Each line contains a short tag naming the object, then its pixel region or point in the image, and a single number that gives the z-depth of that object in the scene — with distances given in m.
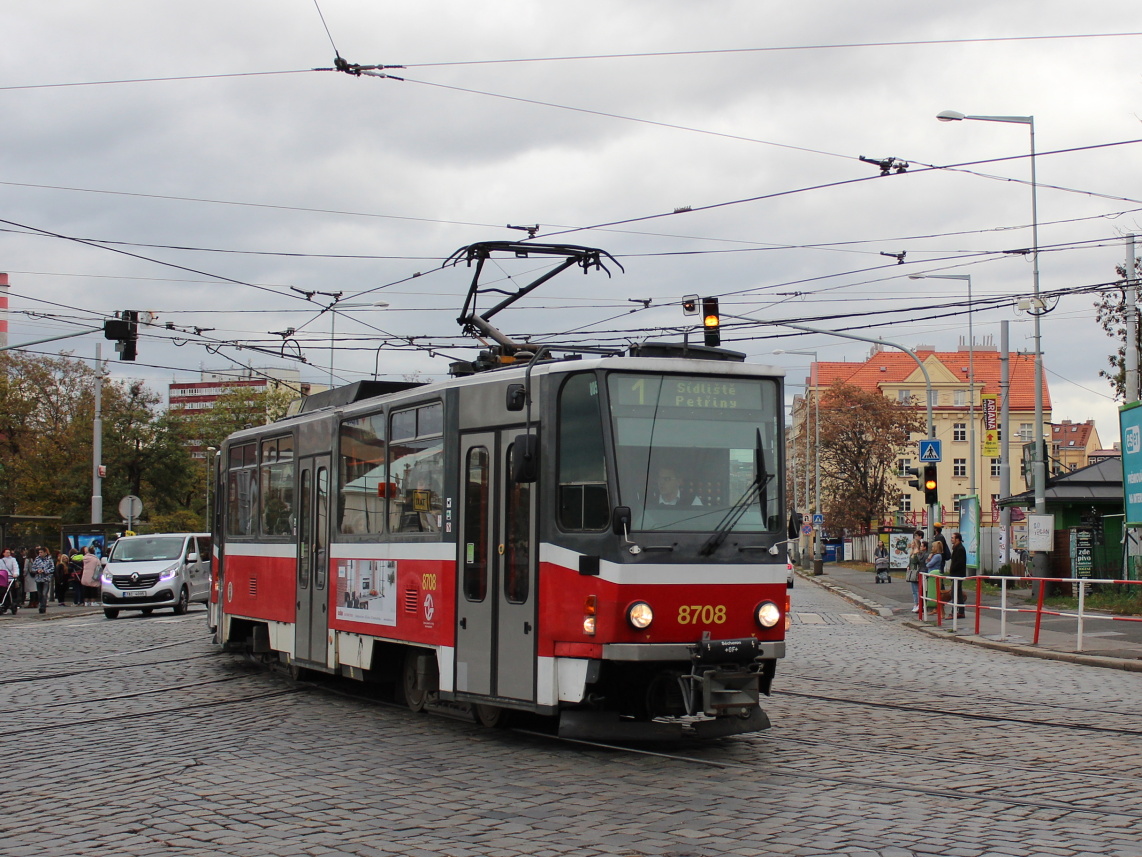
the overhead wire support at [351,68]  16.92
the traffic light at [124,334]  24.09
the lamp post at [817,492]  58.34
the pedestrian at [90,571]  36.00
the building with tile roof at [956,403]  103.25
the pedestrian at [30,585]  34.00
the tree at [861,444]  78.94
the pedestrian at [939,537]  28.20
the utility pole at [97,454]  43.75
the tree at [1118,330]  43.09
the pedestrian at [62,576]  37.22
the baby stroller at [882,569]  45.47
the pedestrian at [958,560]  26.58
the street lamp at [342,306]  24.81
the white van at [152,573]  30.45
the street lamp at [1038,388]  30.17
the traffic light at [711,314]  19.03
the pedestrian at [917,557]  32.84
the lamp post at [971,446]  55.61
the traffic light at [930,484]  29.41
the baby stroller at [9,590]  32.16
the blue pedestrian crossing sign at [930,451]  31.25
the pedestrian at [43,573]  32.66
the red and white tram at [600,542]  9.54
